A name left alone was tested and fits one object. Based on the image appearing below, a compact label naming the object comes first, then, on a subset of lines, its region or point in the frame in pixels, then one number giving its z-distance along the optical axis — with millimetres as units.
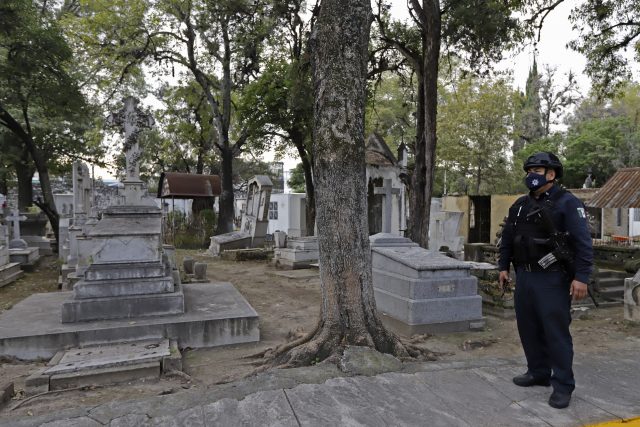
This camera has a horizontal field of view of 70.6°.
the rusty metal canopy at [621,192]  13875
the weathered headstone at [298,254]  13664
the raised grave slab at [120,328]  5176
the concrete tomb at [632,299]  7023
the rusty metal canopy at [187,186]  20688
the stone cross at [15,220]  14355
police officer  3076
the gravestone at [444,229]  15148
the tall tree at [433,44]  9930
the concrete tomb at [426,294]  6285
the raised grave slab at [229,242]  16609
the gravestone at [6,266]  10438
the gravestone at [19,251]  12109
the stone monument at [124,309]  5344
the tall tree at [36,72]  12281
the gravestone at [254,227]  16797
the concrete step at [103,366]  4375
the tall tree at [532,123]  31539
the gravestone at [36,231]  16094
